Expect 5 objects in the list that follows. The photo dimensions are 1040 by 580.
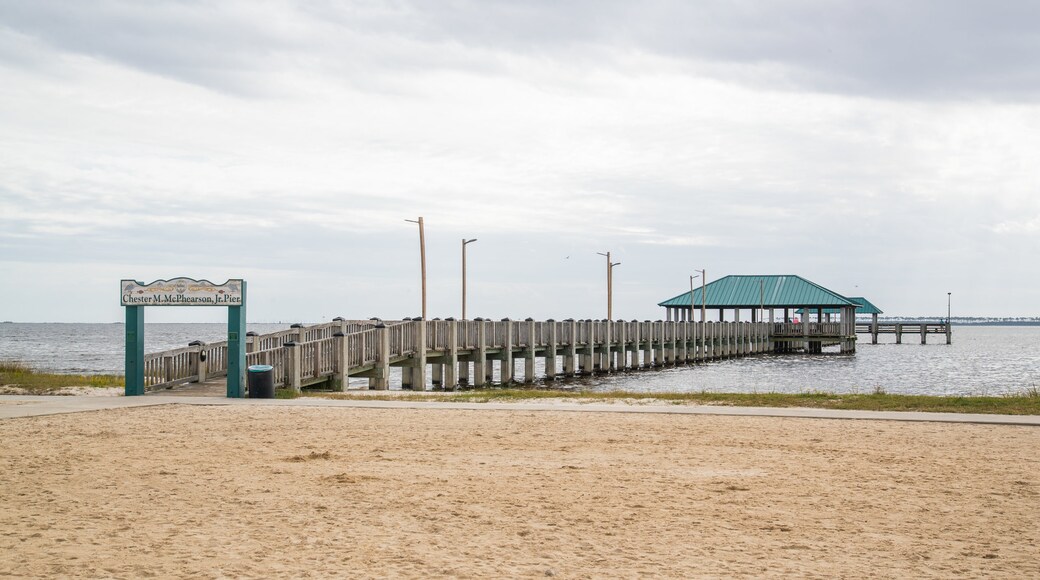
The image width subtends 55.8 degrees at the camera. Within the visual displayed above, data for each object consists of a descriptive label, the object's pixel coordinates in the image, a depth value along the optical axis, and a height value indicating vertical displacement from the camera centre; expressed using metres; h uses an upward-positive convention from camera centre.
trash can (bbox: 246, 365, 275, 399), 20.82 -1.05
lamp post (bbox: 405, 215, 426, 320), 39.50 +3.19
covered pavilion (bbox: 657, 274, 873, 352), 83.38 +2.03
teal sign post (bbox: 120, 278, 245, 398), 20.72 +0.68
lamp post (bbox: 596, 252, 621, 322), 62.36 +2.92
